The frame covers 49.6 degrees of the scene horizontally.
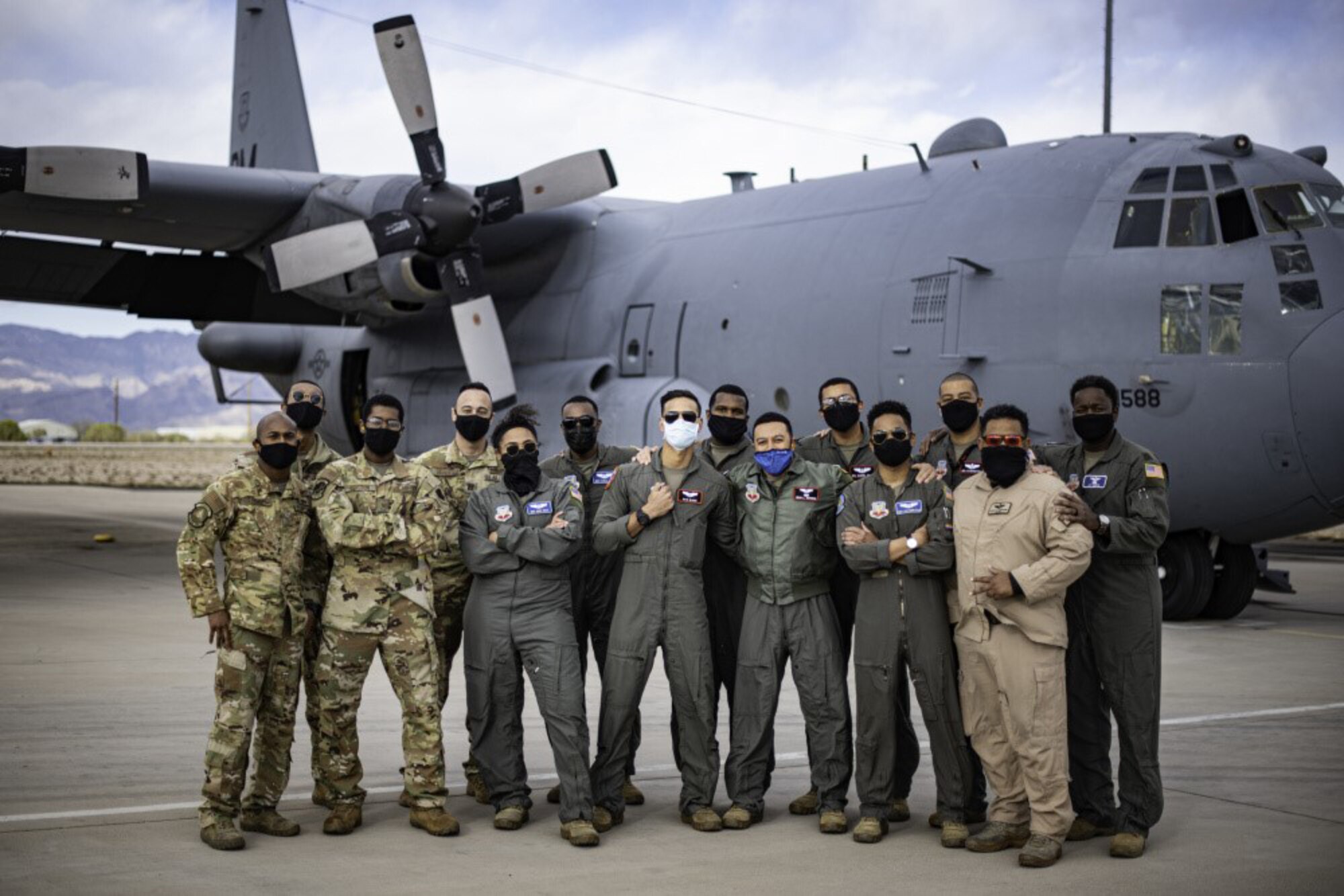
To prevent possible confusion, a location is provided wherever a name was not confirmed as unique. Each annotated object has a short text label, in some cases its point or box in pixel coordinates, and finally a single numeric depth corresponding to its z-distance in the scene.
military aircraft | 11.26
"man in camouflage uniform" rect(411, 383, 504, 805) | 6.62
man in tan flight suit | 5.64
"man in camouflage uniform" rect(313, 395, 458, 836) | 6.03
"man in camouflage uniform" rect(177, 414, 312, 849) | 5.82
